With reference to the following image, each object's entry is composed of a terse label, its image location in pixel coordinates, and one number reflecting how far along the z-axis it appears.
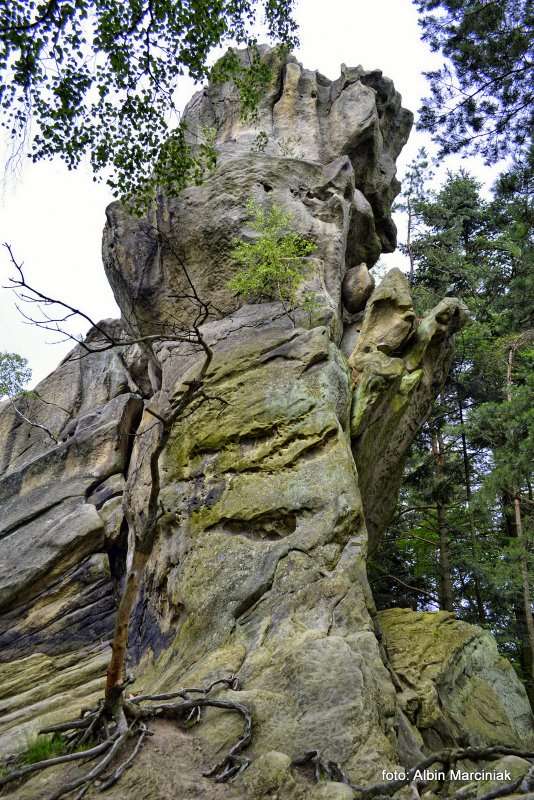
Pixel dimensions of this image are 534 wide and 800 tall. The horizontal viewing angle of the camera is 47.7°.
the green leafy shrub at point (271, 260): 12.85
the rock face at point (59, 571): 10.91
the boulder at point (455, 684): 9.23
